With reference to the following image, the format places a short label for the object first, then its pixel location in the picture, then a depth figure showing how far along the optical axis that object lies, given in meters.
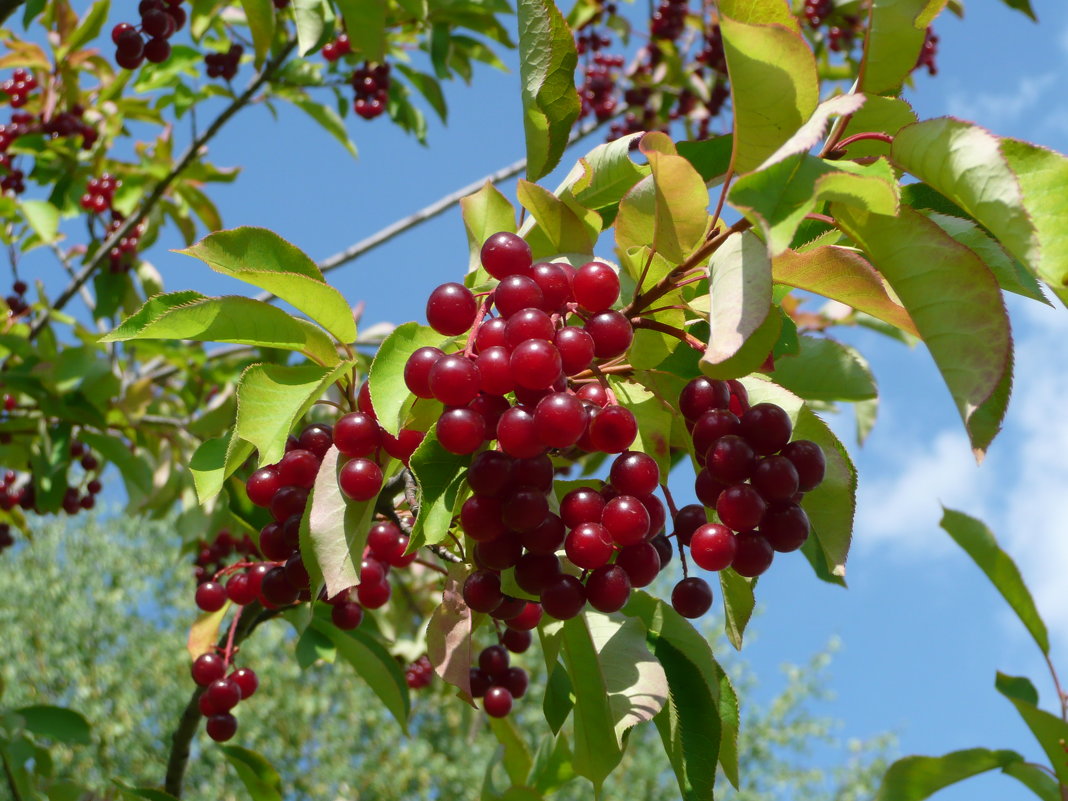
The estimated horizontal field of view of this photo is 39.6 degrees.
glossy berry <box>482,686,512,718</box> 0.49
